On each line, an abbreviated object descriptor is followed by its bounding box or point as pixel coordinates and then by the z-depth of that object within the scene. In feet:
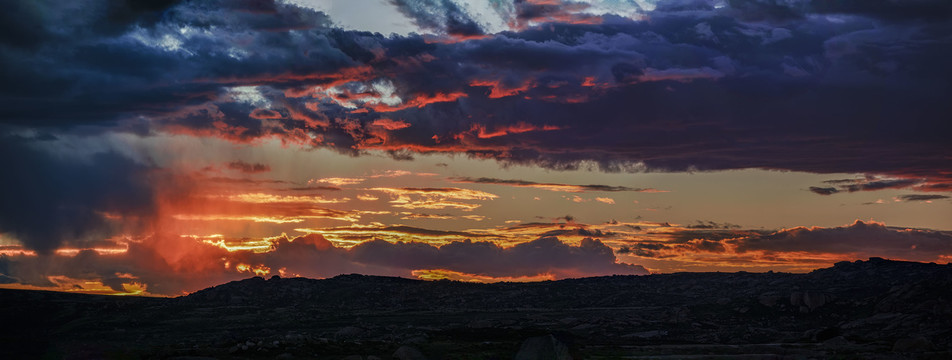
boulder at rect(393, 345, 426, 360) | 371.76
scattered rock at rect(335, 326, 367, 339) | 603.06
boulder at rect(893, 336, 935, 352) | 413.18
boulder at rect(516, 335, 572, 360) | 366.84
